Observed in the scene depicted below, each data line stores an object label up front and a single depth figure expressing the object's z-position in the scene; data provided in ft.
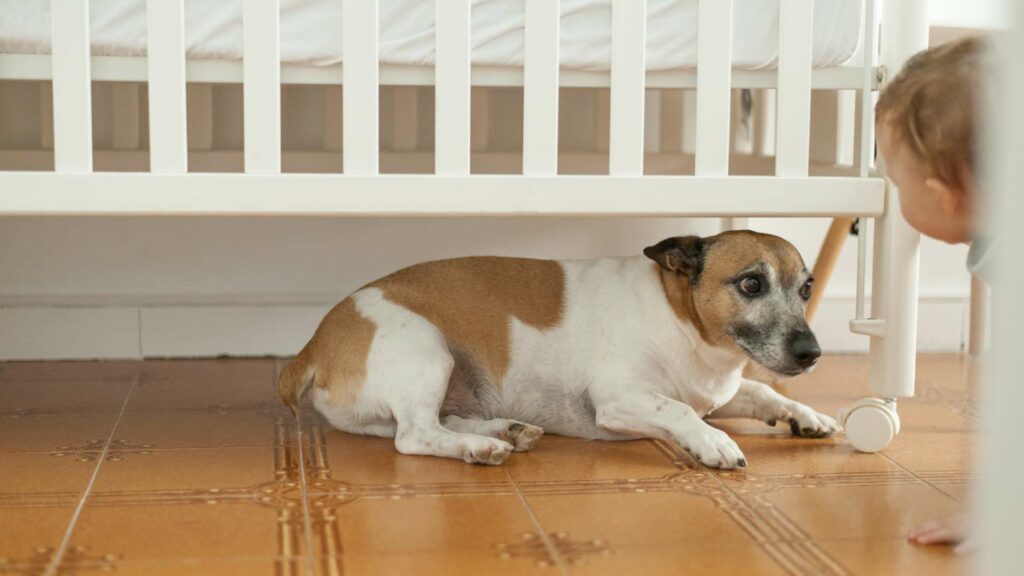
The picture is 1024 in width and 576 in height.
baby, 4.88
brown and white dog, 6.77
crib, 6.07
